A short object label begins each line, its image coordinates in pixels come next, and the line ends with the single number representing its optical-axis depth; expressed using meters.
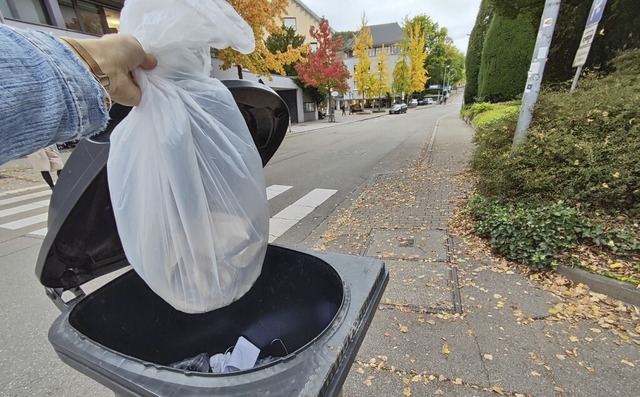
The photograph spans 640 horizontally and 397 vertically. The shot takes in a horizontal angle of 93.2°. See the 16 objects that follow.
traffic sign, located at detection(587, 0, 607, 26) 3.94
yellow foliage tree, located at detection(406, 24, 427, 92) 37.03
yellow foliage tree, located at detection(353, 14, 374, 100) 30.27
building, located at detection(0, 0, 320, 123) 11.05
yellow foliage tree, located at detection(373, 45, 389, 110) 33.56
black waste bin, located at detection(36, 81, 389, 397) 0.80
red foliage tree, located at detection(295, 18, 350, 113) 23.59
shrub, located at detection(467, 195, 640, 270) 2.84
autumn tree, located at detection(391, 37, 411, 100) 36.50
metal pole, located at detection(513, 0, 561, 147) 4.12
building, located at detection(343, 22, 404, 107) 49.44
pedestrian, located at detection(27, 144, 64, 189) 5.71
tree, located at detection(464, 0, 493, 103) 15.38
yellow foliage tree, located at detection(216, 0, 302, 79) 10.62
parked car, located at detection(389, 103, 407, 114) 34.25
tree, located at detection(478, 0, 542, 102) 11.41
